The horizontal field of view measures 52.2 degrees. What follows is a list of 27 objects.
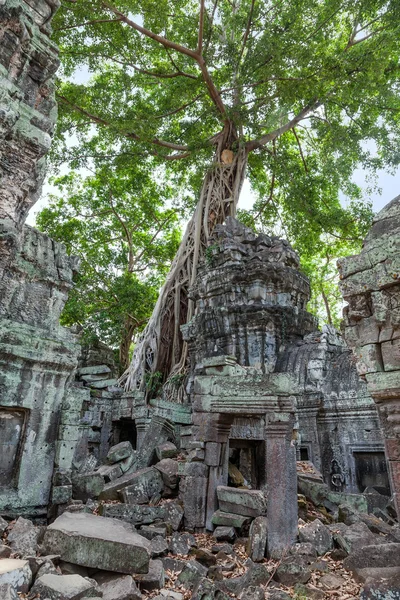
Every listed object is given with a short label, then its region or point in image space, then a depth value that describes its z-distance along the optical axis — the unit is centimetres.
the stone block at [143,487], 532
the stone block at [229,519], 473
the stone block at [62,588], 250
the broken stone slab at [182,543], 408
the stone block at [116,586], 279
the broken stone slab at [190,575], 336
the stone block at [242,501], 472
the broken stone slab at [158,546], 390
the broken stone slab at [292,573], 341
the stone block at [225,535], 452
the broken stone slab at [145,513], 460
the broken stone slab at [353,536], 397
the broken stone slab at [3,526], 354
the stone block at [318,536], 414
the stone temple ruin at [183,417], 315
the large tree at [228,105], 1090
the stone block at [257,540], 408
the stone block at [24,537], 327
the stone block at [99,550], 314
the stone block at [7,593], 236
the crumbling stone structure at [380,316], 293
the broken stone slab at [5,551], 305
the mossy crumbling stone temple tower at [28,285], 333
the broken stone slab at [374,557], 304
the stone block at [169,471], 577
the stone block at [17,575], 262
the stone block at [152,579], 317
